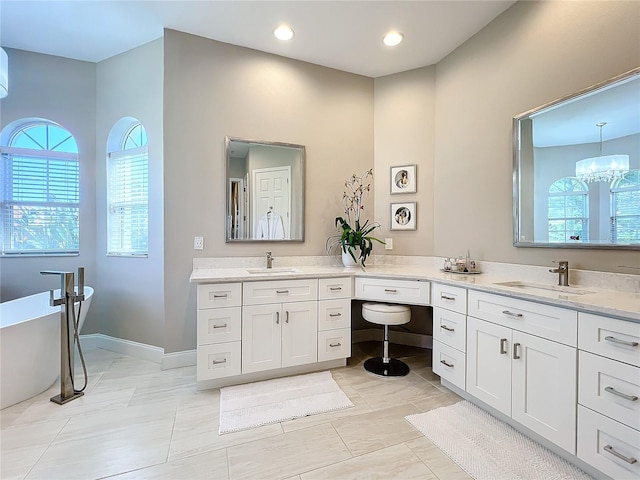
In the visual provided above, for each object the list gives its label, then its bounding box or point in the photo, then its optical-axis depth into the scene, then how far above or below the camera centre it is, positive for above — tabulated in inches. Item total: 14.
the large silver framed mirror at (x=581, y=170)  65.1 +17.3
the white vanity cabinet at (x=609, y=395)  49.4 -27.9
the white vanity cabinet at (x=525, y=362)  58.8 -28.3
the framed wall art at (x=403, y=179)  124.9 +25.2
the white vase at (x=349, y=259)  120.0 -8.8
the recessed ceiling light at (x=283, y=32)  103.3 +73.4
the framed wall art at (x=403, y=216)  125.0 +9.4
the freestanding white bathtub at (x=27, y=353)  78.2 -32.7
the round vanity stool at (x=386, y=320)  97.2 -27.5
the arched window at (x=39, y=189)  119.0 +19.8
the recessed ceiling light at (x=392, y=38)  105.6 +72.8
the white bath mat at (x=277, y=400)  75.9 -46.6
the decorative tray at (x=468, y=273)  99.7 -11.9
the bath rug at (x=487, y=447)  58.6 -46.7
